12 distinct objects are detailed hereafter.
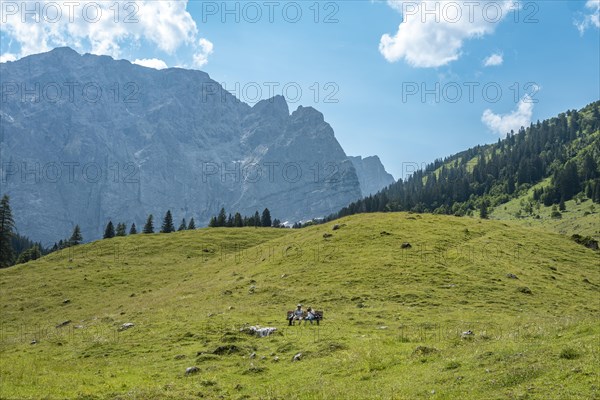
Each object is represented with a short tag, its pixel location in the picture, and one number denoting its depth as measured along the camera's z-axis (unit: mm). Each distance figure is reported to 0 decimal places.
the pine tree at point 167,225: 143938
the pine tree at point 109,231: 139750
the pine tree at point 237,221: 154250
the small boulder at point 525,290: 47500
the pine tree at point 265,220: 169725
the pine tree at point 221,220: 157675
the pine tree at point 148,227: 142250
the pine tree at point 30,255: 133400
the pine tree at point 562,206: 188250
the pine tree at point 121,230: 146838
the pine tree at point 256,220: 171600
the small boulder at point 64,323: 51344
